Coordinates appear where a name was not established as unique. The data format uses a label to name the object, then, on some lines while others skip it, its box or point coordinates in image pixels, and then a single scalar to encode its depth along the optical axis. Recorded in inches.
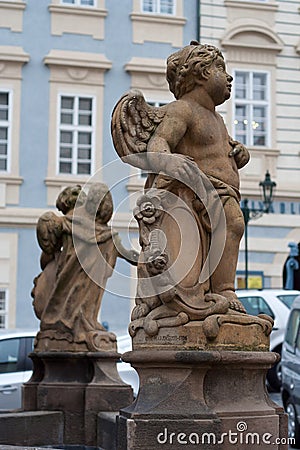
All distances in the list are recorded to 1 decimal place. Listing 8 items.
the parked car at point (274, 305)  784.4
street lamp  915.4
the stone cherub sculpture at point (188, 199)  246.7
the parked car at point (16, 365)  536.3
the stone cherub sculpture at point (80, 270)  356.7
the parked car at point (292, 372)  562.1
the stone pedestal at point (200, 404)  232.7
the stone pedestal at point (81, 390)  347.8
